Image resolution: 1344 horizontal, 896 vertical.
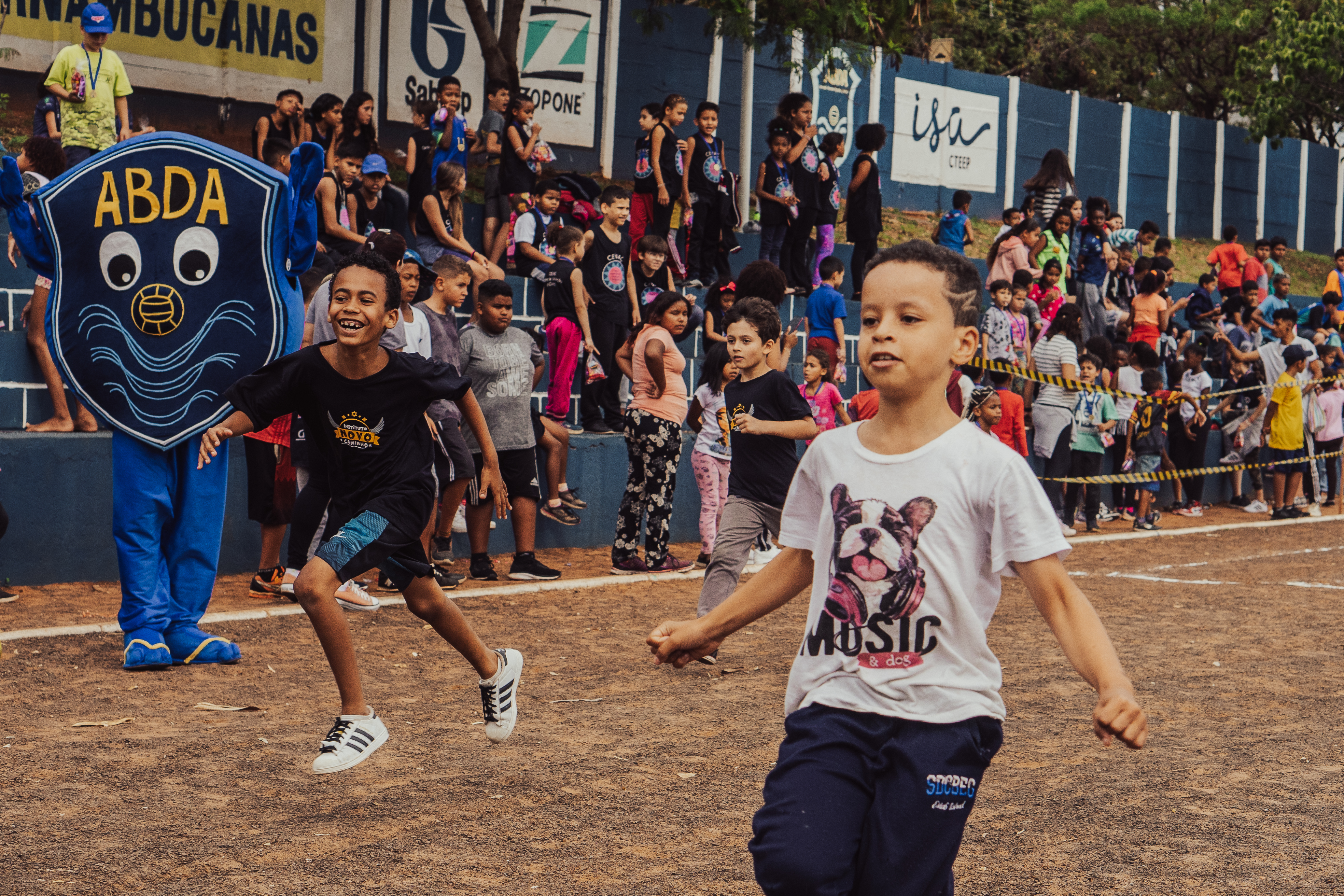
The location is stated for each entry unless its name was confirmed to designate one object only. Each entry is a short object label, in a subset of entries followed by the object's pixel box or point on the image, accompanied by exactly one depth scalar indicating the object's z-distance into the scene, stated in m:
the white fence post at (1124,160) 27.91
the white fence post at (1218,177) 30.38
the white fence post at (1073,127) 26.67
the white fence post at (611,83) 18.77
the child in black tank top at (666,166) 14.34
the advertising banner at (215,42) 14.12
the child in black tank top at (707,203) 14.89
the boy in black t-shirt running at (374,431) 5.38
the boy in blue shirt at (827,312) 13.73
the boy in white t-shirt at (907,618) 2.90
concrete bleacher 8.95
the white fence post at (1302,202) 32.31
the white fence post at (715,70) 19.86
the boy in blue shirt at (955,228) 17.64
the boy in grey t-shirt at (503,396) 9.59
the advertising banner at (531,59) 16.70
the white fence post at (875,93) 22.50
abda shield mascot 7.05
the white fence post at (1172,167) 29.22
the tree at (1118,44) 33.84
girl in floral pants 10.24
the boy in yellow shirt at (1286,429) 16.34
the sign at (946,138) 23.42
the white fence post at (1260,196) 31.53
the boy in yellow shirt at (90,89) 11.51
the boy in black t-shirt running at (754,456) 7.22
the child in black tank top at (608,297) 12.23
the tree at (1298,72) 30.81
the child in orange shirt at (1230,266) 22.28
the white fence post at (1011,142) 25.16
